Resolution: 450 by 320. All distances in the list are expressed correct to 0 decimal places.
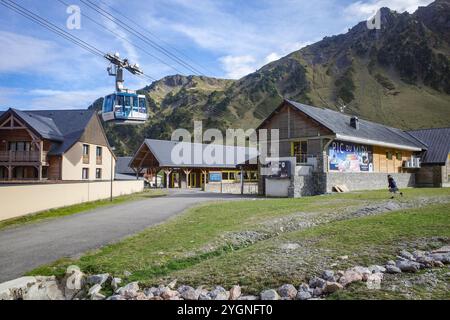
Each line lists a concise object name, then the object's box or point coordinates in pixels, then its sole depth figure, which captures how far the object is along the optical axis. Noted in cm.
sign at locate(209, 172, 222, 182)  4927
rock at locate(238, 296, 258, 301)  570
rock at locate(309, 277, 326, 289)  591
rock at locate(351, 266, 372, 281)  596
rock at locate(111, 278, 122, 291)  687
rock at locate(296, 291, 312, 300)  560
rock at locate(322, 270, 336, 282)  608
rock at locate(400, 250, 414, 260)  710
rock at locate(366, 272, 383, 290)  560
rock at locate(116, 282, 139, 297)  628
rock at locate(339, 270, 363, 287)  585
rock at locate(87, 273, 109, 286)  718
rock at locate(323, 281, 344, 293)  566
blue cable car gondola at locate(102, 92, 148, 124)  3073
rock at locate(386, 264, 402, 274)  634
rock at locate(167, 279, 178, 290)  645
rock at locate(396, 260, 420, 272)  639
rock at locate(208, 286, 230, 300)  587
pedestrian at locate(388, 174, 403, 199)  2036
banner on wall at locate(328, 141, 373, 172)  2673
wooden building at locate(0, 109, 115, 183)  3538
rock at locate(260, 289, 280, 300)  562
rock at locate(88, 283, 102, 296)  673
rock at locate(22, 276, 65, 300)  678
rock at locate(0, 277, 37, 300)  639
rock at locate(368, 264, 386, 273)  638
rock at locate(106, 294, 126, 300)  612
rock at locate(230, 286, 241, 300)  585
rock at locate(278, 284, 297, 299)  573
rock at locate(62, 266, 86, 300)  717
